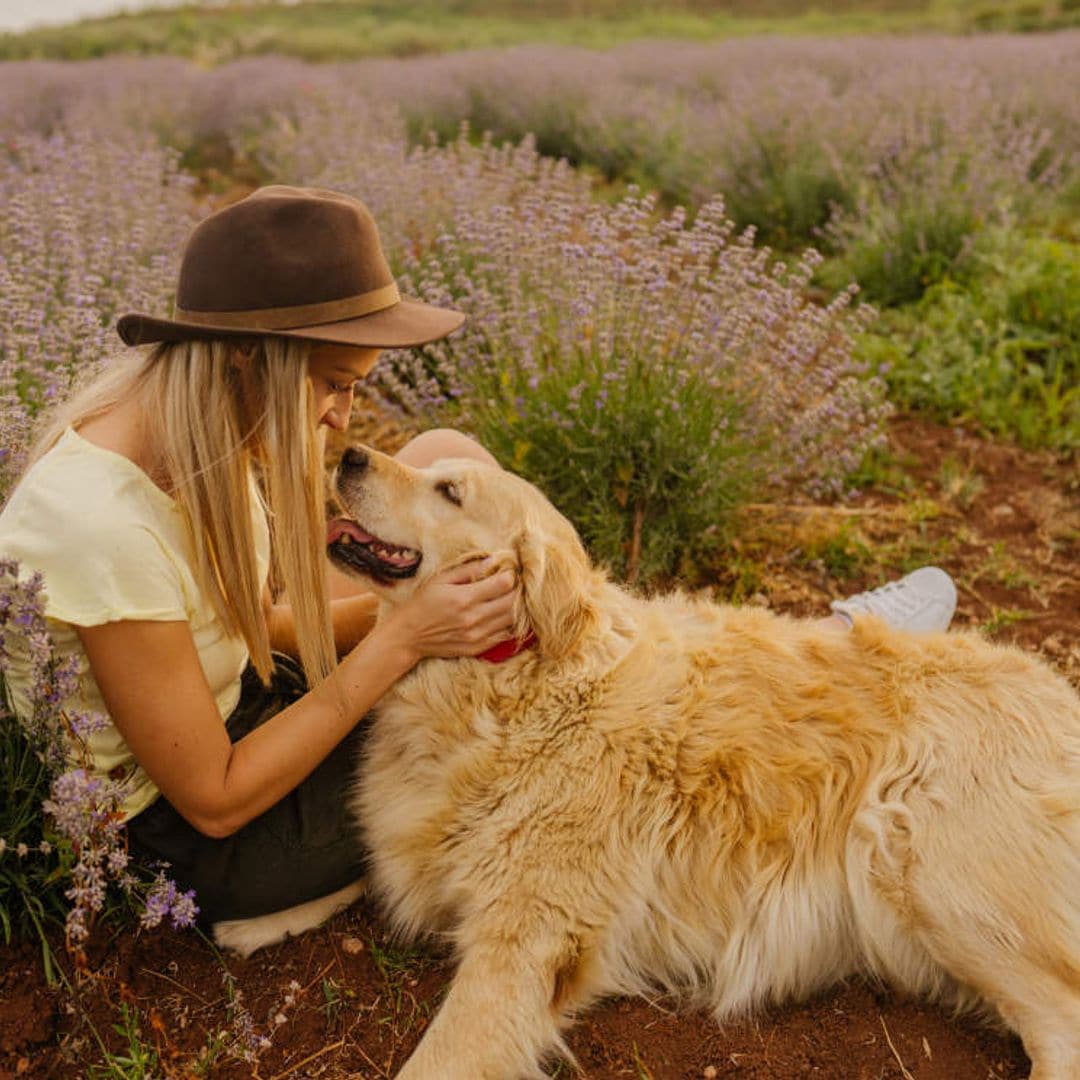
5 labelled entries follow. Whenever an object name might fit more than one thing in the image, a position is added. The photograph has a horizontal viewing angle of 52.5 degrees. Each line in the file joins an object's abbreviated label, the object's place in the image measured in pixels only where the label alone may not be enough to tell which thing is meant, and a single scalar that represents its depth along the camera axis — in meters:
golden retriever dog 2.36
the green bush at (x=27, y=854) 2.35
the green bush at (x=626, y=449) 3.80
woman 2.14
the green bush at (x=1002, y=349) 5.31
